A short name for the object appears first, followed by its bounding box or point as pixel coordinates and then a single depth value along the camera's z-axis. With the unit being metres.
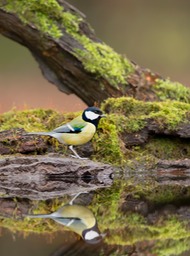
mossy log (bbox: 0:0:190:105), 22.00
